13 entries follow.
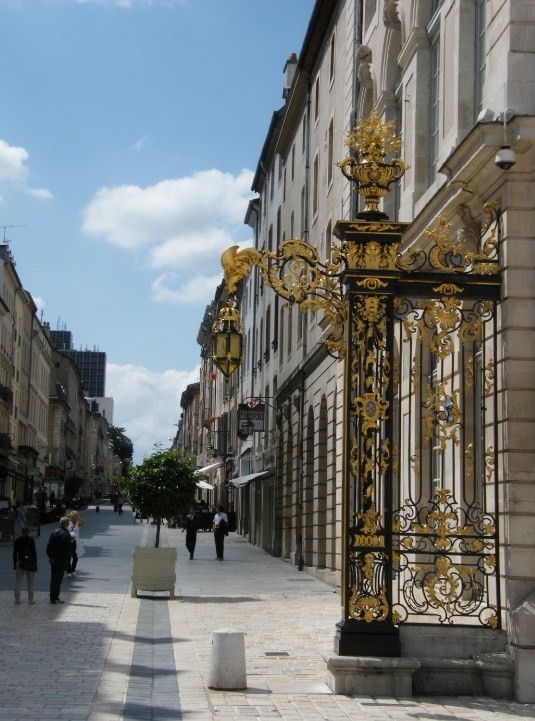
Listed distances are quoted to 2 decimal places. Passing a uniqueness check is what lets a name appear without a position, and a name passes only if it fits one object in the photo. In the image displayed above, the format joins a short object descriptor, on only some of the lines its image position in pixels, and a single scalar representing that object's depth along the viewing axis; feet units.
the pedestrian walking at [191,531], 105.94
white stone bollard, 35.37
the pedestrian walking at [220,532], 111.65
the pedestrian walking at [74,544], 80.94
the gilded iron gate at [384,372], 35.19
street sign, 137.49
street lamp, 41.11
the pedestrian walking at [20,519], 113.39
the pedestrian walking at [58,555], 64.34
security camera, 35.53
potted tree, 83.76
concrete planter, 69.72
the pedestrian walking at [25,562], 64.59
